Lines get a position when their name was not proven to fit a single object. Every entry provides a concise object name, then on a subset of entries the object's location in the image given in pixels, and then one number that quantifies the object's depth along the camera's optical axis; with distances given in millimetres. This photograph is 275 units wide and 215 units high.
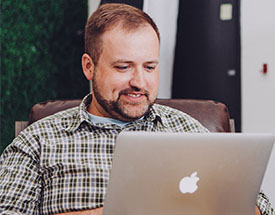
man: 1288
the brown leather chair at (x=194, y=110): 1492
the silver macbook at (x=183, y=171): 1027
